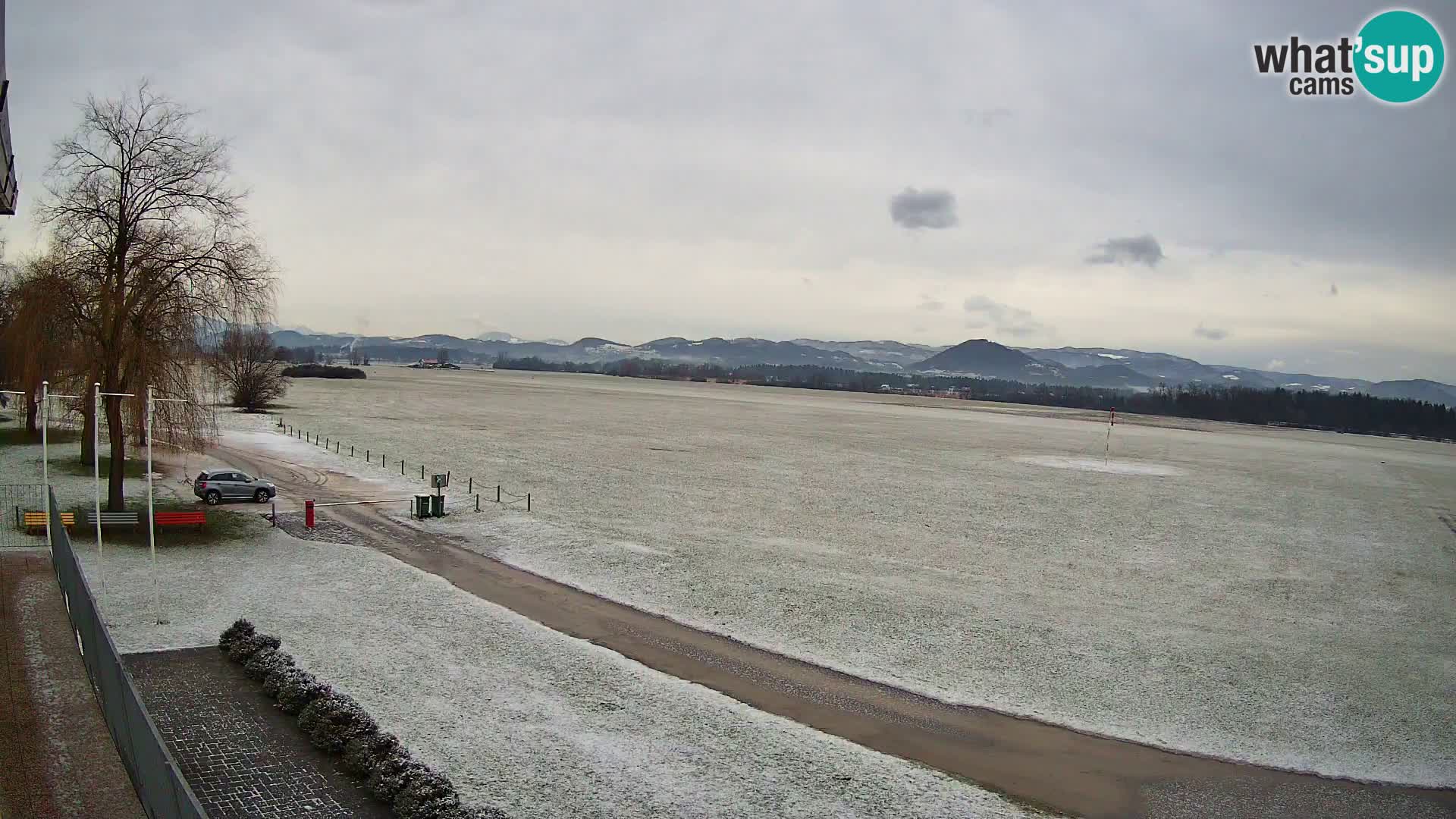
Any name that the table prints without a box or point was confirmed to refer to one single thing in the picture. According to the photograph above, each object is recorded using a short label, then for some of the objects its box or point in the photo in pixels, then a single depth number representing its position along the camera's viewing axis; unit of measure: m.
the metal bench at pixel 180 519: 28.21
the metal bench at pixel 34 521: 25.64
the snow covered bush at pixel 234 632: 17.86
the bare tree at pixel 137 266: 27.95
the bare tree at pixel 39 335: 28.70
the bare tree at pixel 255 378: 81.06
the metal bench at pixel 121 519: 27.47
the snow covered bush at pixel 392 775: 12.33
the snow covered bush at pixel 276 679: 15.50
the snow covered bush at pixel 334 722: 13.70
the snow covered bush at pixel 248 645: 17.12
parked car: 33.56
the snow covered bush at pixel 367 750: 12.98
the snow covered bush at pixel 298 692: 14.91
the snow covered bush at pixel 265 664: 16.20
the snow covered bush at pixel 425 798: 11.80
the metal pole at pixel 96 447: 20.18
